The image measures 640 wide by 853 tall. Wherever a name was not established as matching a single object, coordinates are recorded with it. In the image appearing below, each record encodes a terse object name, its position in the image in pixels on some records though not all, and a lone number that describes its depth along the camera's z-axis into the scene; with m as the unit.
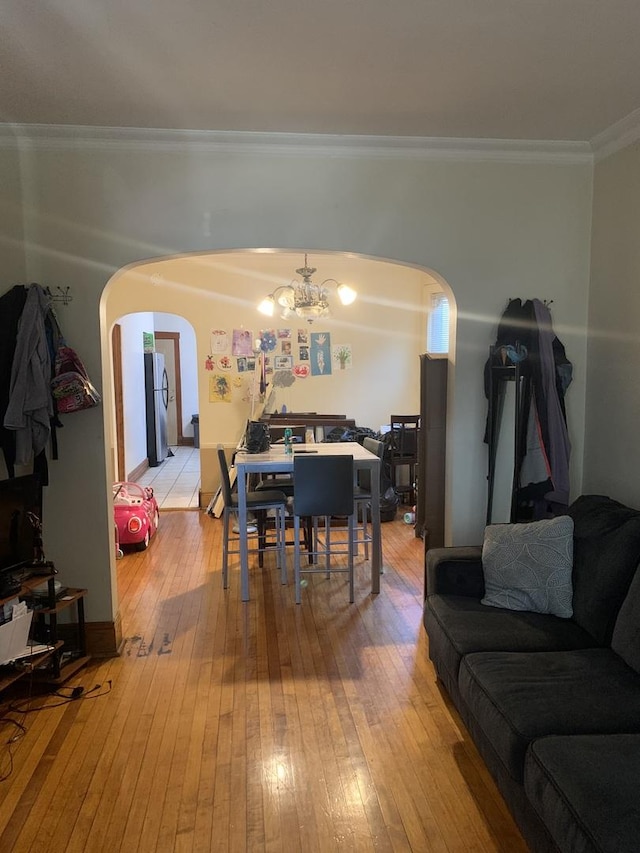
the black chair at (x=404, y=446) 5.98
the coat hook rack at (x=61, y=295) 3.00
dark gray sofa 1.50
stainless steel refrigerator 9.18
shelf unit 2.63
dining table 3.75
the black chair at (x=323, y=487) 3.72
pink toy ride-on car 4.85
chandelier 5.08
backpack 2.85
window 6.46
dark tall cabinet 4.62
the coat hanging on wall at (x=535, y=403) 3.04
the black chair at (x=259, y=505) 3.97
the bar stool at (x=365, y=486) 4.26
